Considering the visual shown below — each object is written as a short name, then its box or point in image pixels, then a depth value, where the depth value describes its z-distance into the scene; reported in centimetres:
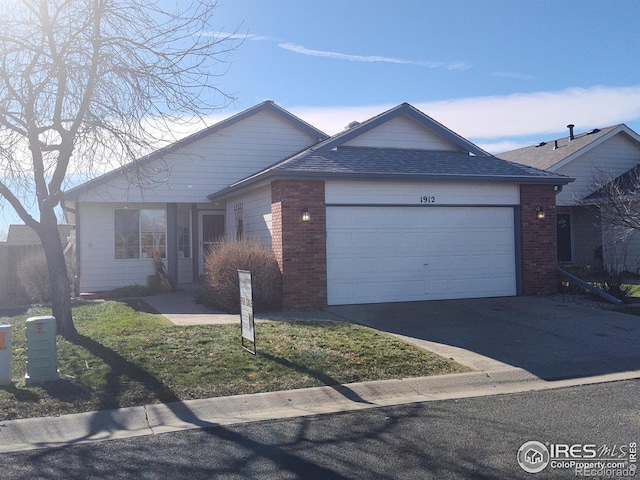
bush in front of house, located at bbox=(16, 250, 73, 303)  1641
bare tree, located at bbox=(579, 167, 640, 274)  1784
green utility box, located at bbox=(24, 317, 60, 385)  807
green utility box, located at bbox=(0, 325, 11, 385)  805
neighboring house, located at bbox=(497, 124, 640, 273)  2258
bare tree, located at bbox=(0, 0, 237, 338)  1006
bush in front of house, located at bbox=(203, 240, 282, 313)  1321
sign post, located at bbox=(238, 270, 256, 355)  910
